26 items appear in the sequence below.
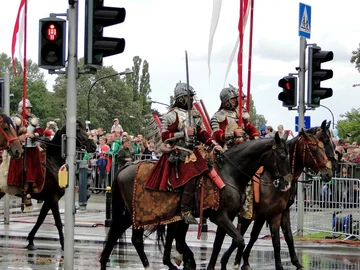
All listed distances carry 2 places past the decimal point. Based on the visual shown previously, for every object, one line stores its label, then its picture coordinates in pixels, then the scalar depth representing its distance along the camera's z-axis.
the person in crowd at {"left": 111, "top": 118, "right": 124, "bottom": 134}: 28.94
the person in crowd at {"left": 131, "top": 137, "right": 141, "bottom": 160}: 26.77
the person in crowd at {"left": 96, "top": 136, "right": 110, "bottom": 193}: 27.15
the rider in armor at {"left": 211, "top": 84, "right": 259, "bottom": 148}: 14.95
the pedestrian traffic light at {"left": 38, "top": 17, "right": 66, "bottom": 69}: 11.84
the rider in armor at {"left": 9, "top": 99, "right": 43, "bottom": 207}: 17.28
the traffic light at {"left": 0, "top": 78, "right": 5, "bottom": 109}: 19.81
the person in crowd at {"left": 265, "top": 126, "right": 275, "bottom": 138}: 26.12
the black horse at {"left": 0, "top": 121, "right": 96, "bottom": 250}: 17.25
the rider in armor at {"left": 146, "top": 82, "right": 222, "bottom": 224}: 13.58
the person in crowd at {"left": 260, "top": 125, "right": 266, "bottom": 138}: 26.86
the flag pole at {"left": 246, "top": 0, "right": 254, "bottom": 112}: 16.22
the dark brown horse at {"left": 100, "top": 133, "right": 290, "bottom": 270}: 13.64
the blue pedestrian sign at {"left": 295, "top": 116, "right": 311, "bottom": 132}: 23.87
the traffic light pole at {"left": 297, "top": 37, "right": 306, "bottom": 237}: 19.40
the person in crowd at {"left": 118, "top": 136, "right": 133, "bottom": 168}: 24.36
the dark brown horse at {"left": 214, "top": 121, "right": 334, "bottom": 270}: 14.81
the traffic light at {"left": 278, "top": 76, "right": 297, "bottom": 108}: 19.17
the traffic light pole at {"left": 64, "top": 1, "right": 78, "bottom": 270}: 12.25
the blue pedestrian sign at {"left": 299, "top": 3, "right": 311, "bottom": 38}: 19.27
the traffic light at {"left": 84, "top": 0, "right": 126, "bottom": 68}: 11.68
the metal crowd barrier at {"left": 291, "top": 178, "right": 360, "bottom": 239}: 19.75
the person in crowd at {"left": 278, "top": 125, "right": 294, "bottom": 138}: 26.96
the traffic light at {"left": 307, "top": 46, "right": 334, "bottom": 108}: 19.00
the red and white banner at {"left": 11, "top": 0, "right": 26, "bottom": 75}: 12.93
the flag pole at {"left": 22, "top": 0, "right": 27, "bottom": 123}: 13.17
